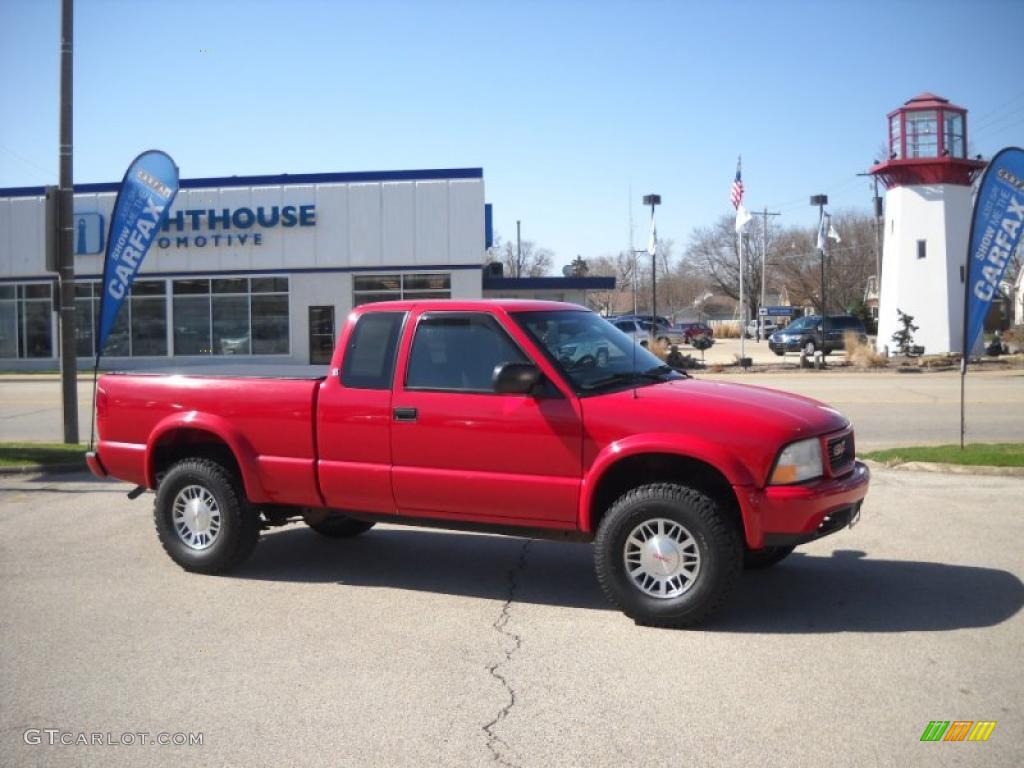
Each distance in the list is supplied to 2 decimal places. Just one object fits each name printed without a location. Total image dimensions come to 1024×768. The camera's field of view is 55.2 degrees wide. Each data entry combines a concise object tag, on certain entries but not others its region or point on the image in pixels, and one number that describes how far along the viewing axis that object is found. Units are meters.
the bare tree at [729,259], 89.62
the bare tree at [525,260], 90.00
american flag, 35.55
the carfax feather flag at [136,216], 13.01
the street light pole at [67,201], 13.74
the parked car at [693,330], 54.12
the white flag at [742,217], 35.59
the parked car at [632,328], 42.42
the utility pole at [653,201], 39.71
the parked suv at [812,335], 40.00
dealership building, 35.16
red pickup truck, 5.62
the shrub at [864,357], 30.61
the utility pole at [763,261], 62.89
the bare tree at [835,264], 82.25
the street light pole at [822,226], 39.66
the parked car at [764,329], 69.38
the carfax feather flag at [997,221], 12.07
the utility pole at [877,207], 55.41
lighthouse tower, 35.34
